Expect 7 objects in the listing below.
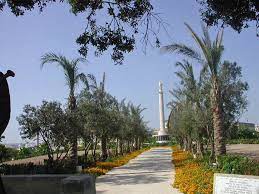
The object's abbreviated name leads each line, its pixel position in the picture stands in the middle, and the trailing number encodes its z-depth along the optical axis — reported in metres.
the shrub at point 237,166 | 8.09
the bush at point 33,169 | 9.28
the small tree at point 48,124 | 10.38
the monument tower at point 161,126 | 54.36
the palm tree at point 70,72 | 13.42
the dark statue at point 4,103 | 4.47
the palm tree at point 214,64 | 11.87
